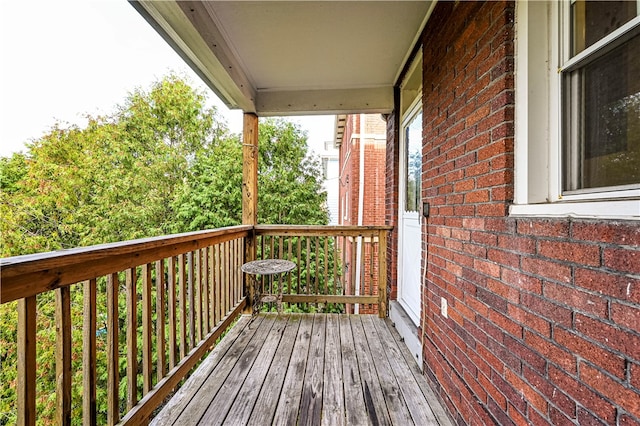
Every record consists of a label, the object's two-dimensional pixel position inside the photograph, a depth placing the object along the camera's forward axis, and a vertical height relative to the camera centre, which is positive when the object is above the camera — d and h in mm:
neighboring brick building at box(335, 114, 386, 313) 6426 +1000
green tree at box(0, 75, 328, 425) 7590 +995
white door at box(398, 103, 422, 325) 2646 -25
